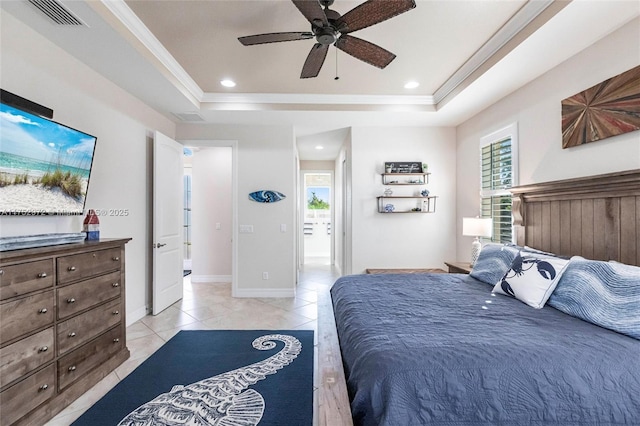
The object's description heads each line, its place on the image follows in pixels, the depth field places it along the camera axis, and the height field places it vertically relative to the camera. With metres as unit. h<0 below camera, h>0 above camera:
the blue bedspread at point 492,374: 1.04 -0.61
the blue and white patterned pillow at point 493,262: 2.32 -0.40
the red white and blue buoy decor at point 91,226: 2.45 -0.09
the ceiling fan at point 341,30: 1.72 +1.26
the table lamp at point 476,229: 3.36 -0.16
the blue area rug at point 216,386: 1.82 -1.27
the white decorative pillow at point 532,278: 1.81 -0.42
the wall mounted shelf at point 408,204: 4.38 +0.17
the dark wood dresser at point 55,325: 1.59 -0.72
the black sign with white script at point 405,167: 4.39 +0.74
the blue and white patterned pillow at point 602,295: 1.40 -0.43
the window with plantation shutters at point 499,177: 3.21 +0.46
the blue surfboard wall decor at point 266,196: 4.42 +0.30
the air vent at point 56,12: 1.86 +1.38
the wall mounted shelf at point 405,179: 4.38 +0.56
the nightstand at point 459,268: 3.24 -0.62
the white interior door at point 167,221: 3.64 -0.08
